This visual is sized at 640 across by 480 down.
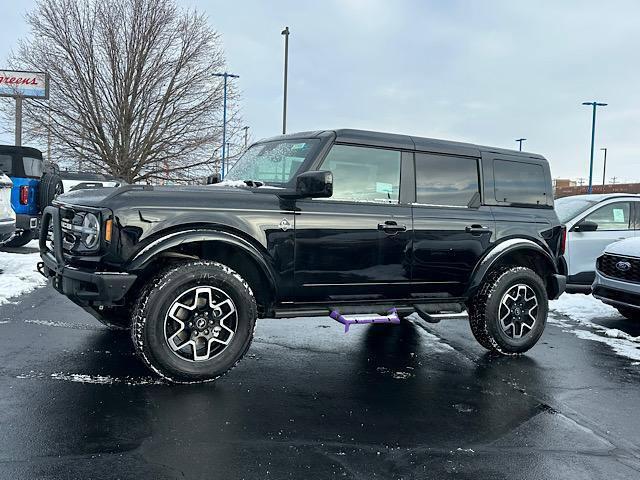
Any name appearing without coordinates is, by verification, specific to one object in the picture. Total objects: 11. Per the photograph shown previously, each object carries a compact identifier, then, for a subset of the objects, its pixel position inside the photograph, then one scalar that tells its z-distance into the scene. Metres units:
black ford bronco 3.99
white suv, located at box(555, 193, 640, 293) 8.91
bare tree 21.89
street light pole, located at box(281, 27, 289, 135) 24.05
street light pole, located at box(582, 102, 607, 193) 35.28
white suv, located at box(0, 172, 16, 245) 8.10
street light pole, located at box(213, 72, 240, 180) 23.12
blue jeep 10.93
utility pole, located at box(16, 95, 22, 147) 20.63
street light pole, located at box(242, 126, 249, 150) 24.50
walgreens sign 21.02
